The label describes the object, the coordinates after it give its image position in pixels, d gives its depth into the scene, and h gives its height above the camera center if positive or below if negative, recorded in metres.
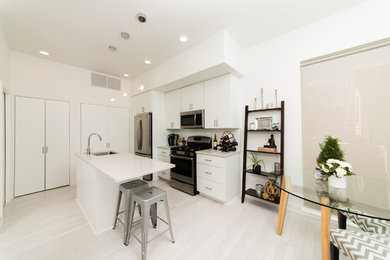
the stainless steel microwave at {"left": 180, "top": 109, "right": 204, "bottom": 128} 3.15 +0.27
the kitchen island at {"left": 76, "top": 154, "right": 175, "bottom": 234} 1.70 -0.71
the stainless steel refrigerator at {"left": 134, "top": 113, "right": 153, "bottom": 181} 3.84 -0.12
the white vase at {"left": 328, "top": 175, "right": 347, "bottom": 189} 1.37 -0.50
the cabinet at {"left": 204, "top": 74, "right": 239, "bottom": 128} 2.75 +0.55
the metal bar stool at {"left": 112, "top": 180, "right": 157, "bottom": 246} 1.69 -0.82
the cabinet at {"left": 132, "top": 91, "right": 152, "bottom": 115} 3.97 +0.82
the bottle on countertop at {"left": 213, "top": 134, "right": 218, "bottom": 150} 3.19 -0.28
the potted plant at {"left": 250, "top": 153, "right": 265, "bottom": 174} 2.54 -0.63
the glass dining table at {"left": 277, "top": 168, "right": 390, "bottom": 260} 1.10 -0.60
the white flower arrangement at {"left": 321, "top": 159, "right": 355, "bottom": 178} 1.31 -0.37
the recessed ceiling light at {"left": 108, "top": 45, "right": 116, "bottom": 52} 2.81 +1.65
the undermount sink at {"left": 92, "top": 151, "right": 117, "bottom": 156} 2.76 -0.43
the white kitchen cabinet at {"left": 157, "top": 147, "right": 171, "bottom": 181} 3.57 -0.69
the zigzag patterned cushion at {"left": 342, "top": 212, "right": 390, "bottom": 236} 1.24 -0.86
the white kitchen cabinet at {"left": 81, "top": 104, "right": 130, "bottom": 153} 3.78 +0.14
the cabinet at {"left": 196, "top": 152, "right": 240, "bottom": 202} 2.55 -0.86
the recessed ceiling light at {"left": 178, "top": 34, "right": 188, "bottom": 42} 2.36 +1.55
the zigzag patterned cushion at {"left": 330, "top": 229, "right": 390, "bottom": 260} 0.97 -0.84
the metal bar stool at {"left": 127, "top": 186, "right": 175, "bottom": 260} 1.46 -0.76
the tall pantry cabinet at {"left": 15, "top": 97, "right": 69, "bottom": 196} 2.96 -0.28
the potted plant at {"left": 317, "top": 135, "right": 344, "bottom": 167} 1.51 -0.24
